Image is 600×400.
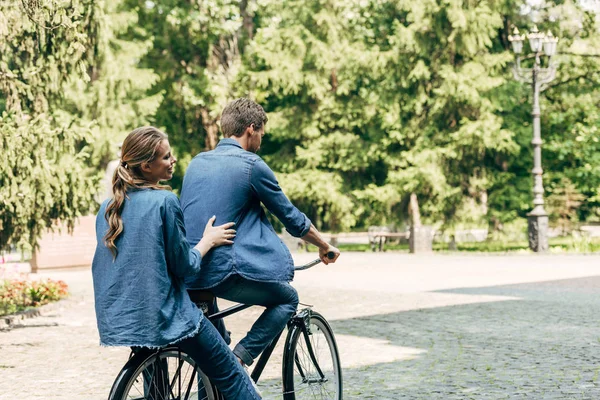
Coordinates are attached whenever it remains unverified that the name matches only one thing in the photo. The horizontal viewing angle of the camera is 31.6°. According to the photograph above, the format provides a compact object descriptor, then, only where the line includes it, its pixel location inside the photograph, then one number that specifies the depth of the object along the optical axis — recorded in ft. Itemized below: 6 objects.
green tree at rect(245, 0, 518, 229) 102.12
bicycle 14.12
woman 13.83
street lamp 83.25
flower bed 45.47
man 15.88
